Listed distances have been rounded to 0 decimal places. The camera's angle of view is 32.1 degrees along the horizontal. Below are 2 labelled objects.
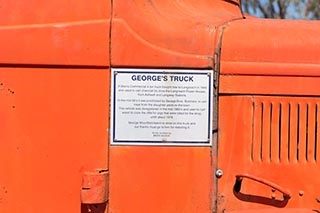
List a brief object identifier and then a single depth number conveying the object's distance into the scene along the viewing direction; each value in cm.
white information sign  238
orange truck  238
